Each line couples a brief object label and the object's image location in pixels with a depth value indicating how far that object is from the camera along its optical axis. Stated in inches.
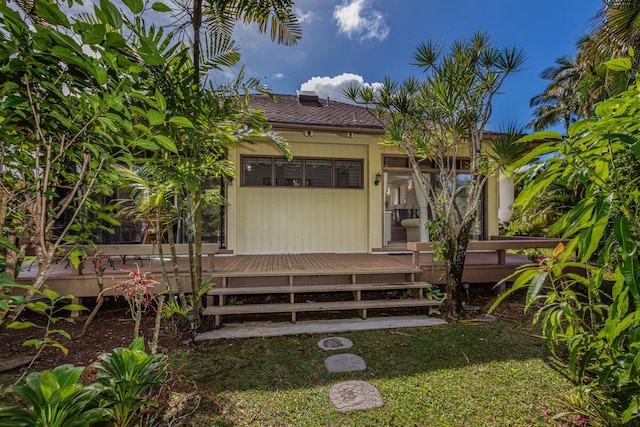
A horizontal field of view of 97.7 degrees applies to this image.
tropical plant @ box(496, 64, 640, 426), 46.1
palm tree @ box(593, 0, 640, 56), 207.3
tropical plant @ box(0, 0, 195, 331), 40.3
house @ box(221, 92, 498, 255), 269.1
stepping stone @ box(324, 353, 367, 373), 111.0
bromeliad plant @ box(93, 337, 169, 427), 70.7
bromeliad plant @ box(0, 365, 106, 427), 55.6
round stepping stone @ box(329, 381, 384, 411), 89.4
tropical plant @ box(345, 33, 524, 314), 150.9
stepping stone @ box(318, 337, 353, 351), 129.3
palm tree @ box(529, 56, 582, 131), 637.9
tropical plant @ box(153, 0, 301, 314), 111.7
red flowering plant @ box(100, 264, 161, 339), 89.7
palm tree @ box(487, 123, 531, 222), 142.3
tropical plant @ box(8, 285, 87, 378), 51.1
